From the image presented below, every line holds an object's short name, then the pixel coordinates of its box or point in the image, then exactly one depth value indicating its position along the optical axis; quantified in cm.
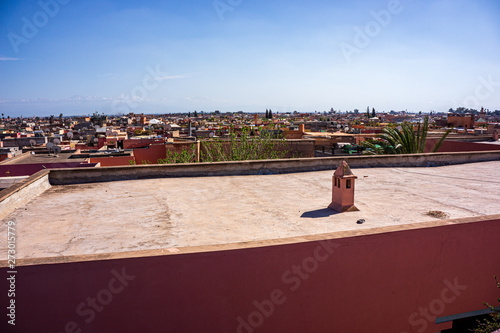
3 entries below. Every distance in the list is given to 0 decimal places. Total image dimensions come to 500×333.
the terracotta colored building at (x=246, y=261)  354
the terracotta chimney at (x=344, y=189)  577
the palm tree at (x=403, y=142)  1378
